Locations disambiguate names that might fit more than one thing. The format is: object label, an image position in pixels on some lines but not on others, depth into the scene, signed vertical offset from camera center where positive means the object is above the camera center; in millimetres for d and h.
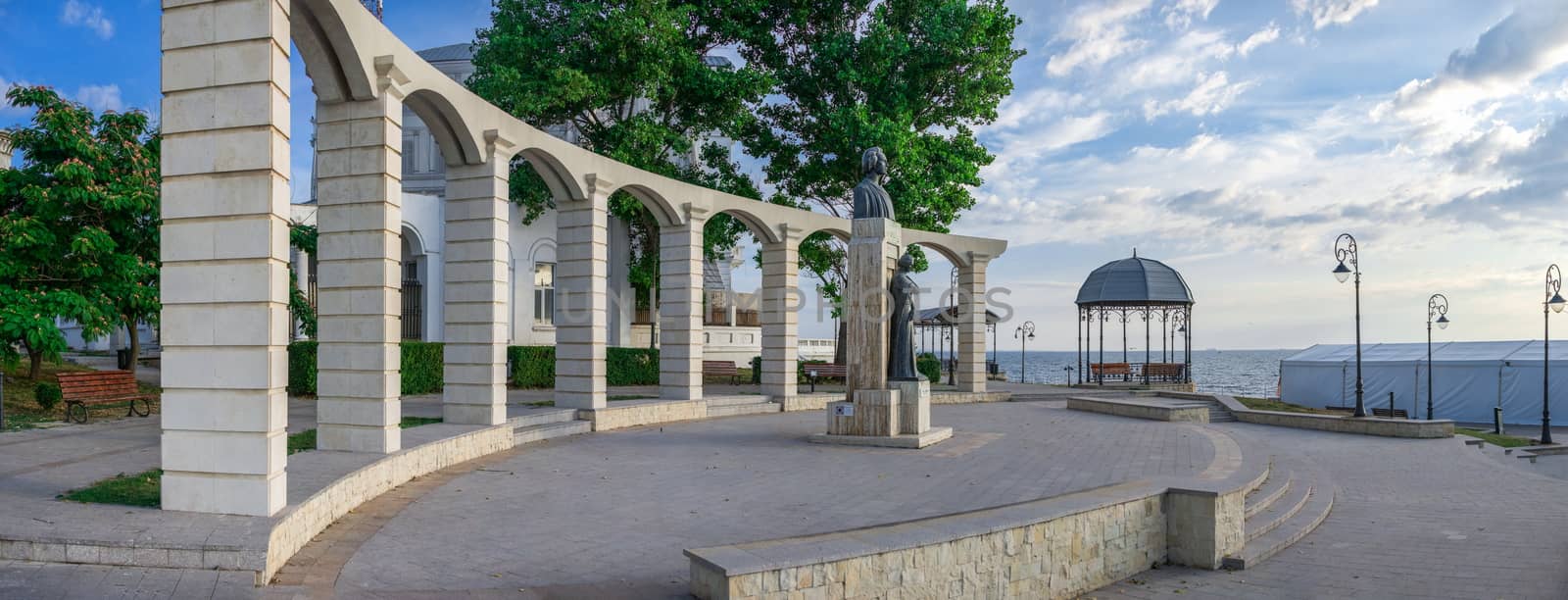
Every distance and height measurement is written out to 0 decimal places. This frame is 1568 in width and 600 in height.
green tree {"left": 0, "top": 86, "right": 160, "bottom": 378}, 13789 +1466
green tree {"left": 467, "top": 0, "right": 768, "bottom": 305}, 22375 +5977
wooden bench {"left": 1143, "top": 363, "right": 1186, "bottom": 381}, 31281 -1858
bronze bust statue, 13852 +1853
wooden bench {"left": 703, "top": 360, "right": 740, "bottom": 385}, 25109 -1433
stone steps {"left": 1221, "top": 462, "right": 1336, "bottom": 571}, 8836 -2202
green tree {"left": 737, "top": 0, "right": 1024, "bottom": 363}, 24031 +6171
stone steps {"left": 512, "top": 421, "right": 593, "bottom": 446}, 12656 -1687
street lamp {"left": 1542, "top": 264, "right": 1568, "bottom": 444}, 20938 -330
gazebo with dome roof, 30906 +628
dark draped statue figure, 13695 -213
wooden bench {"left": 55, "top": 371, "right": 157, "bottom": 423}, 13309 -1142
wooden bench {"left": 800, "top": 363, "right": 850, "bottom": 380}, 24281 -1436
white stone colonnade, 6555 +737
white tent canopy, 27641 -2026
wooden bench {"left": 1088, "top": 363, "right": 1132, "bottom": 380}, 32156 -1878
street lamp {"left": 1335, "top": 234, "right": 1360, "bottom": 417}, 20359 +1152
